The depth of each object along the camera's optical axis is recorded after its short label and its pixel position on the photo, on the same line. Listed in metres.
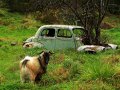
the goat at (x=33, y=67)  8.79
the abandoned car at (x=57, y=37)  14.46
